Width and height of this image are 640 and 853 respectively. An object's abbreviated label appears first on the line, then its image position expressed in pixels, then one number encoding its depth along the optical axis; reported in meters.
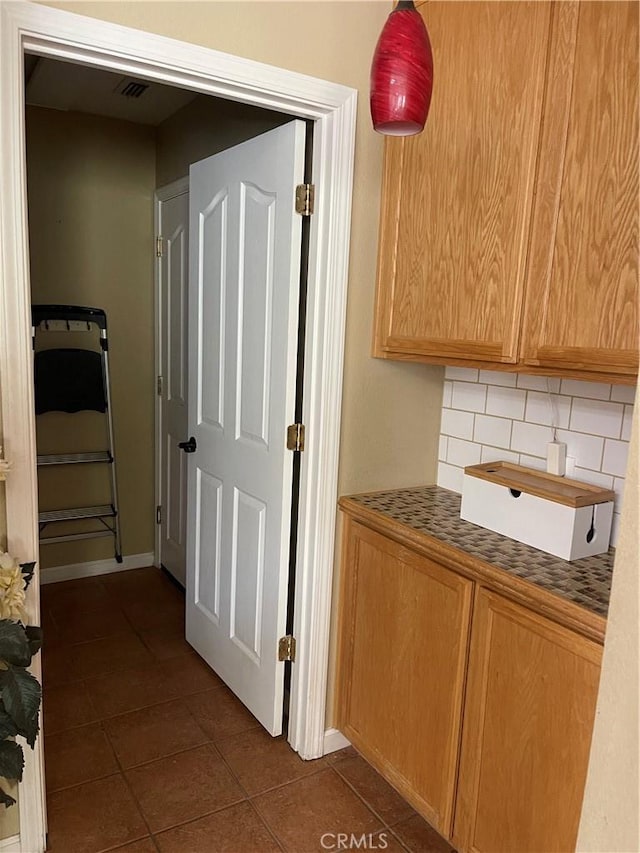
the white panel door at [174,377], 3.30
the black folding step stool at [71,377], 3.36
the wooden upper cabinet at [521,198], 1.41
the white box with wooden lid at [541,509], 1.69
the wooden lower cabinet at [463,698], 1.46
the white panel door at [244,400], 2.12
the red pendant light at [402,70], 1.07
